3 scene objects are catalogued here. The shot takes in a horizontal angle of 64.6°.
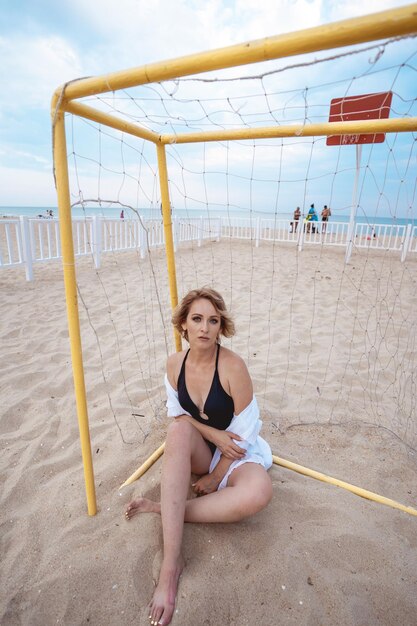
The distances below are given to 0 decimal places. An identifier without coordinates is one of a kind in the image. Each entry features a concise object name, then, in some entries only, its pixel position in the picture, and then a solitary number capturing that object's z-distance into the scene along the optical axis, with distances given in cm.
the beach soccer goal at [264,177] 115
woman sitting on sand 154
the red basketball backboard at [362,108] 560
